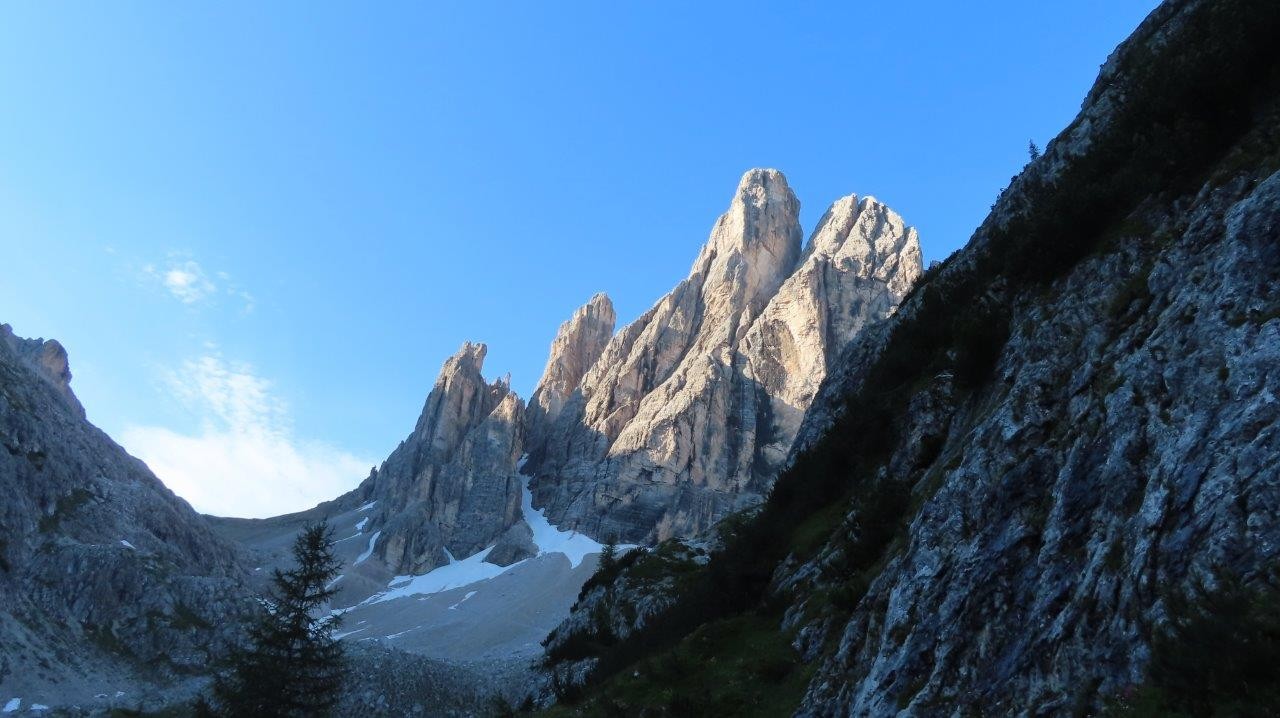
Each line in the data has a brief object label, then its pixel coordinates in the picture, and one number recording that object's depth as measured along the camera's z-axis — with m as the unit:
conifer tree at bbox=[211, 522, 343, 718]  34.16
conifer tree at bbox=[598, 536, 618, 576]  57.04
